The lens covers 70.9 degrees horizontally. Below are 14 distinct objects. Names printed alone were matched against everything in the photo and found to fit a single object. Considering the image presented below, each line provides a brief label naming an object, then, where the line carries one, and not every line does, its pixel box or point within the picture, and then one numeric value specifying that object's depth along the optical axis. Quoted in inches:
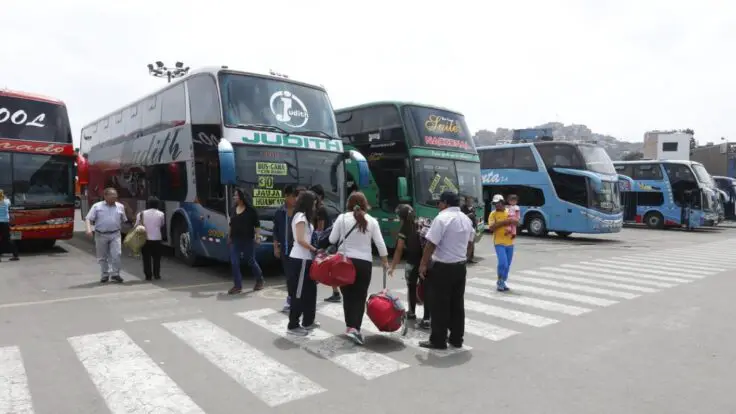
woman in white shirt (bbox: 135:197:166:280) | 376.8
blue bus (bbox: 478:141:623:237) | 762.8
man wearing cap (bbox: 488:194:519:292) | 342.6
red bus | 485.4
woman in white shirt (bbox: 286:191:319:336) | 233.5
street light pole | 1016.2
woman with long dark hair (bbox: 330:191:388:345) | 225.5
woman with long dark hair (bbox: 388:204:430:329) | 263.1
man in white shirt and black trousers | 215.2
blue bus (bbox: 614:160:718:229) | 1000.9
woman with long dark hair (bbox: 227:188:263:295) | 336.2
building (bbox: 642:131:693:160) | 2760.8
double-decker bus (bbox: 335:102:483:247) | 516.4
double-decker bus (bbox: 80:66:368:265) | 373.4
